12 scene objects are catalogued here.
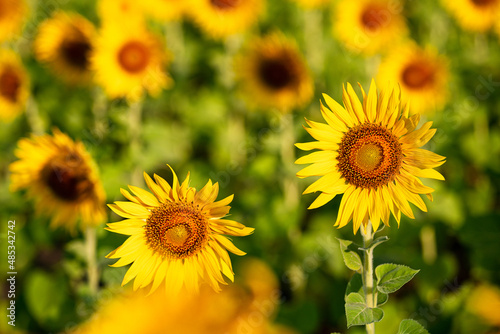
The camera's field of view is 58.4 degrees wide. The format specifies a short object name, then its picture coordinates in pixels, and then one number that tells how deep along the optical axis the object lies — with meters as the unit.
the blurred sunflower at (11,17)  5.27
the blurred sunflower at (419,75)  4.78
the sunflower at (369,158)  2.05
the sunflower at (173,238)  2.13
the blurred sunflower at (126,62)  4.36
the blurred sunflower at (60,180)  3.19
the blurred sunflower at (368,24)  5.24
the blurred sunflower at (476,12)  5.48
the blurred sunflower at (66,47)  4.88
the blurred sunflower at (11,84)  4.57
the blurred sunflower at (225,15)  5.23
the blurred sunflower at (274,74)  4.53
